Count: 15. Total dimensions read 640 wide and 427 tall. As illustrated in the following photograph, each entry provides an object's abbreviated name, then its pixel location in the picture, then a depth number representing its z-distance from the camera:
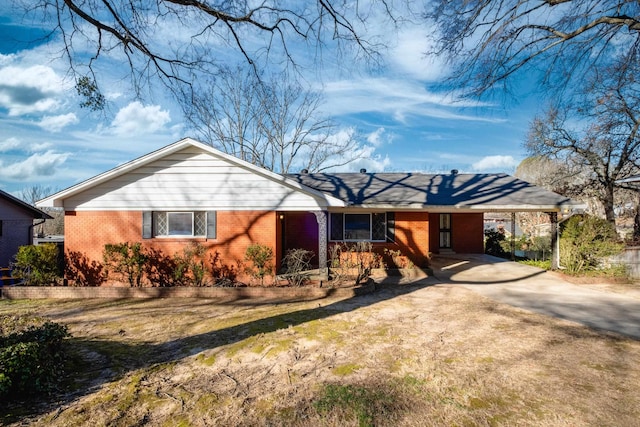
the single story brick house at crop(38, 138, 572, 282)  10.66
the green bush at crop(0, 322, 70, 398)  3.96
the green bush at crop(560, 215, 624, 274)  11.16
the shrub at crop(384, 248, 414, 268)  13.09
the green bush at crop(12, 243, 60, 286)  10.51
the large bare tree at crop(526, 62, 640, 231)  16.31
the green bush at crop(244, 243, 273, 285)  10.63
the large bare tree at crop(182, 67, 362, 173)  28.23
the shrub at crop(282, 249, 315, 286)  10.43
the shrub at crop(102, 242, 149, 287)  10.38
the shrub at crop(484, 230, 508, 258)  18.89
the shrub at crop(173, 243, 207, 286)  10.62
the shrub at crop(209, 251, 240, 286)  10.88
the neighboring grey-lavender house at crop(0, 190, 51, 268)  15.15
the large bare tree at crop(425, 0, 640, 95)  7.32
